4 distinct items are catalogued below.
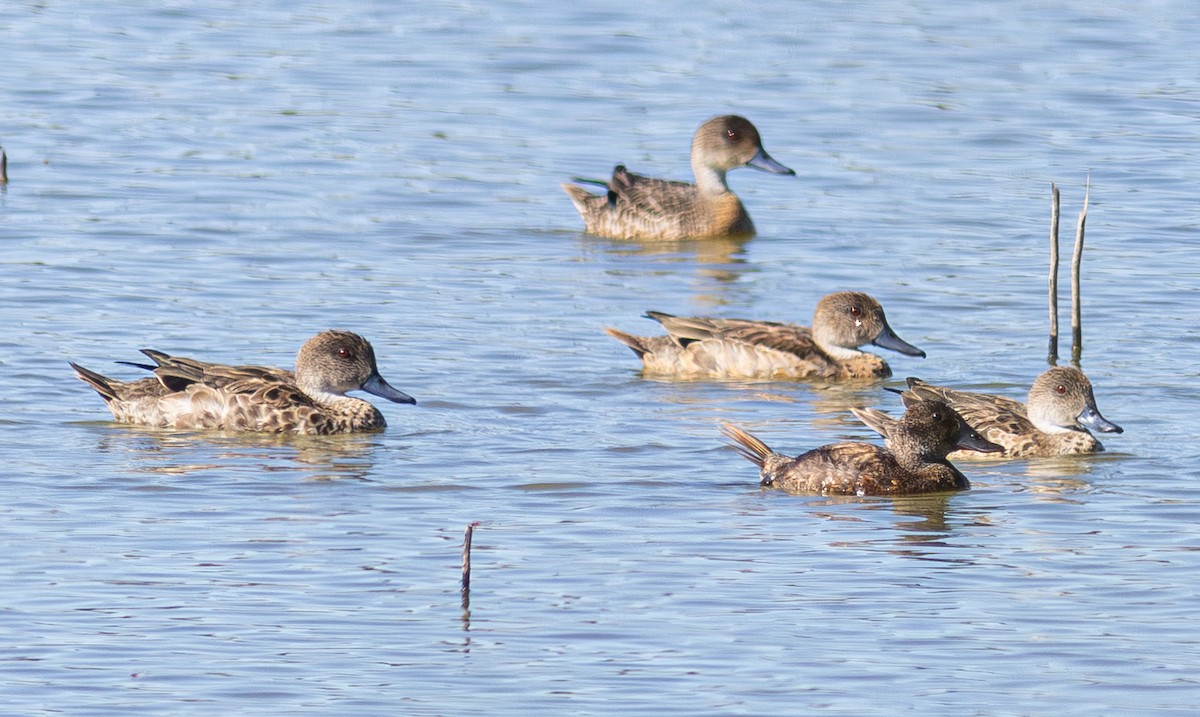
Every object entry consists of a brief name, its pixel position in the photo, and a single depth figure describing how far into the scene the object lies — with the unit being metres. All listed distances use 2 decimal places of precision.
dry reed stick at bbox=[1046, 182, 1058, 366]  15.52
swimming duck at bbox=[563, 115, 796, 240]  20.55
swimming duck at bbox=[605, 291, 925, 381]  15.61
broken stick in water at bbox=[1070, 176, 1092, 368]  15.48
